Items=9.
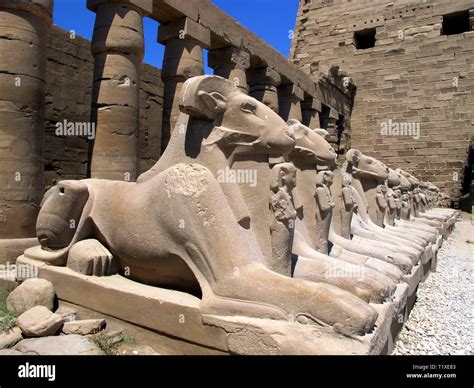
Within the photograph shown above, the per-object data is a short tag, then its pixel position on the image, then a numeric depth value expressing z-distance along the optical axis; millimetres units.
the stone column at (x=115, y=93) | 7160
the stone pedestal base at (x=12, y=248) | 5016
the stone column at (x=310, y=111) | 15508
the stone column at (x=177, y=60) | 8844
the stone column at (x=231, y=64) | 10477
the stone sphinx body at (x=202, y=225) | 2482
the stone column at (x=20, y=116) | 5246
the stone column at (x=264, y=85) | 12156
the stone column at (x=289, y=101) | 13703
